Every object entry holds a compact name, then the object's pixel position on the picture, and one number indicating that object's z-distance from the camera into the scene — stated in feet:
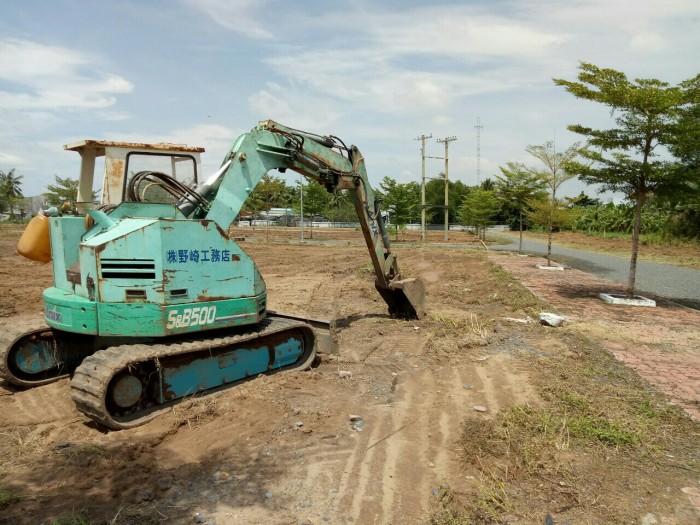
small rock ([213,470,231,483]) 13.94
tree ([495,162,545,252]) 79.46
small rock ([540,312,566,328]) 31.65
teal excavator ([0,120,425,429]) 17.63
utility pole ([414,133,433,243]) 117.29
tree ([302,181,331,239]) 140.15
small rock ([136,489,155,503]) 12.87
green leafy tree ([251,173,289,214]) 135.13
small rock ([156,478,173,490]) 13.48
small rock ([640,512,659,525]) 12.21
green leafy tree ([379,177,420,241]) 125.59
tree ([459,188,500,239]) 116.78
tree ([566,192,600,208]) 70.51
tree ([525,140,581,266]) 64.28
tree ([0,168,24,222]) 177.11
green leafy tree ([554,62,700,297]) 35.99
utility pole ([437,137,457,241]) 126.31
